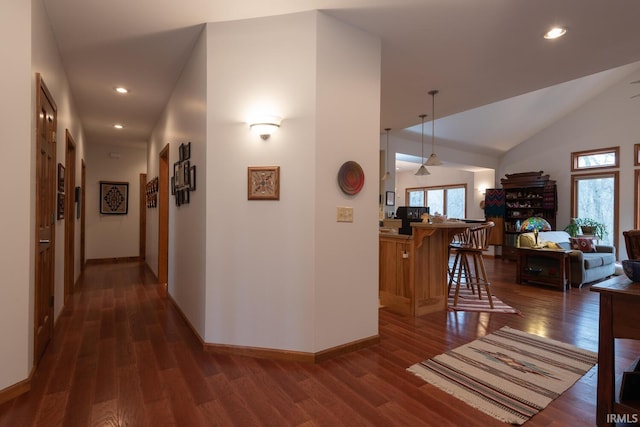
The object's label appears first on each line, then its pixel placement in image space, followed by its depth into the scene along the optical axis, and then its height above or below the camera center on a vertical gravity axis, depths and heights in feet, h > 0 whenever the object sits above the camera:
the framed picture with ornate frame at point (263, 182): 8.05 +0.73
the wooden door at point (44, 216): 7.18 -0.18
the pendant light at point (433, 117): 13.33 +4.97
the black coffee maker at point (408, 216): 12.52 -0.19
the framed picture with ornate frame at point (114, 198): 22.39 +0.84
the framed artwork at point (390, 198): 22.75 +0.94
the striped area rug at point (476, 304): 12.08 -3.70
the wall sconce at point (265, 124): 7.79 +2.13
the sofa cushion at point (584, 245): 18.52 -1.88
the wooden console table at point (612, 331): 4.88 -1.86
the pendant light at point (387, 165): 21.14 +3.18
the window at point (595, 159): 22.79 +4.07
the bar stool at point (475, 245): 12.37 -1.33
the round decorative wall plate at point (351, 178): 8.27 +0.89
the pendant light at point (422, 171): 18.02 +2.34
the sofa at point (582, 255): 16.21 -2.34
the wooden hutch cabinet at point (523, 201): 25.57 +0.93
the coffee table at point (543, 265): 15.74 -2.77
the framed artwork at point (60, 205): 10.34 +0.12
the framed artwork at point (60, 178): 10.25 +1.03
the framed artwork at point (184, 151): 10.48 +2.04
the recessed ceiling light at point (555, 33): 8.65 +5.01
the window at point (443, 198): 33.24 +1.53
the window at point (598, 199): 22.75 +1.06
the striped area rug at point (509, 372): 6.20 -3.71
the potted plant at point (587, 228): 21.89 -1.06
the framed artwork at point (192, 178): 9.76 +1.01
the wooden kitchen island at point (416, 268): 11.29 -2.13
